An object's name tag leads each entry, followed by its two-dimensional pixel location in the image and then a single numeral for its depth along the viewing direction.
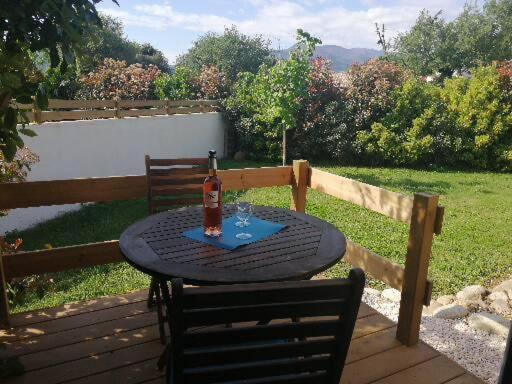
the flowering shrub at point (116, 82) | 10.04
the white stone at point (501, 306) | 3.60
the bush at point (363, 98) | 10.45
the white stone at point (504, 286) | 3.98
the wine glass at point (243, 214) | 2.27
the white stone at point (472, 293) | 3.86
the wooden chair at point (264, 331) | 1.06
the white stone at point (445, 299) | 3.82
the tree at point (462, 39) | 22.83
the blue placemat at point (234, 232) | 2.02
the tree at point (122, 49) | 20.07
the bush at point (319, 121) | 10.58
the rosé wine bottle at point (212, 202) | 2.03
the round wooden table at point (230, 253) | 1.67
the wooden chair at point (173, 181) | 2.97
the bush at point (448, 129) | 9.98
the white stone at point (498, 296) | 3.81
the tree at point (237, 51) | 22.81
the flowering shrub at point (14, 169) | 3.31
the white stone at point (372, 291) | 3.91
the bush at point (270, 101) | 8.73
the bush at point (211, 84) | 12.41
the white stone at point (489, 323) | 3.23
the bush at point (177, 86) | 11.98
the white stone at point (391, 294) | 3.84
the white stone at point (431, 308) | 3.57
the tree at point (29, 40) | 1.66
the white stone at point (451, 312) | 3.49
